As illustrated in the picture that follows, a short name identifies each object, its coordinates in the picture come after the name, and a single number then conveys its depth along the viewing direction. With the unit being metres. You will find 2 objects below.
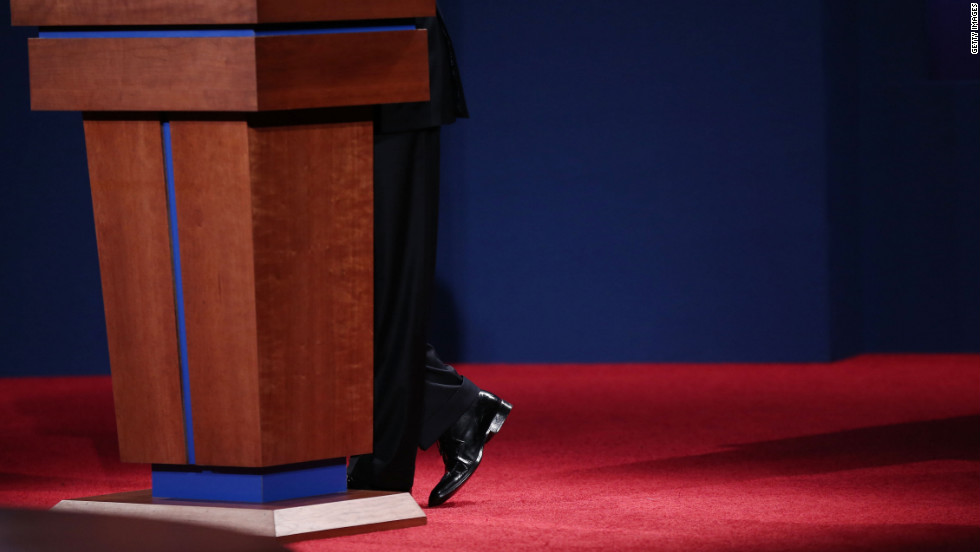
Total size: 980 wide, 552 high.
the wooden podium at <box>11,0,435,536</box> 13.56
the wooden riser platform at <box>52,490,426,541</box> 13.63
